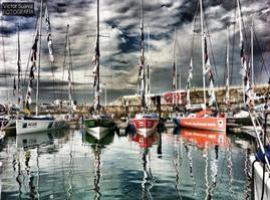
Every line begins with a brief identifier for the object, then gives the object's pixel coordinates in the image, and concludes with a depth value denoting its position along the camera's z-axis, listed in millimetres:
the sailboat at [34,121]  11704
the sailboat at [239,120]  17417
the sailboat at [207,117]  13843
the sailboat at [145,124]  14261
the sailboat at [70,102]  20739
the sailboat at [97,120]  13260
